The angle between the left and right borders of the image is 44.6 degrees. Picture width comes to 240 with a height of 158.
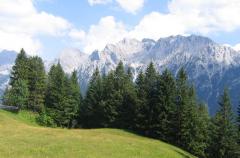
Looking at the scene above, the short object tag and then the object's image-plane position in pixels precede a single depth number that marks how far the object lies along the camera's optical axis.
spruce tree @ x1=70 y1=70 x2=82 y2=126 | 75.24
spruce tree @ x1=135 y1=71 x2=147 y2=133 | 63.39
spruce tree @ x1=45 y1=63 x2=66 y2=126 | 71.08
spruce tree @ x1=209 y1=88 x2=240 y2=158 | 62.59
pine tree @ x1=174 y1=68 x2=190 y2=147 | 58.45
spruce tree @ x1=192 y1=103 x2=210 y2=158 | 57.98
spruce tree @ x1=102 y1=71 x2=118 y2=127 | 69.68
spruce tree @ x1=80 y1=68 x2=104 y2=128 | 73.57
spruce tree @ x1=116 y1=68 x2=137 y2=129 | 67.66
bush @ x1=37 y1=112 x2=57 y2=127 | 68.06
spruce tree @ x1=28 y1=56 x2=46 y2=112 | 77.45
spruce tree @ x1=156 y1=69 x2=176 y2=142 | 59.00
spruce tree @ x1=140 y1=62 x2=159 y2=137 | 61.32
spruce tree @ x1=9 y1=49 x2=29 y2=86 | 77.07
